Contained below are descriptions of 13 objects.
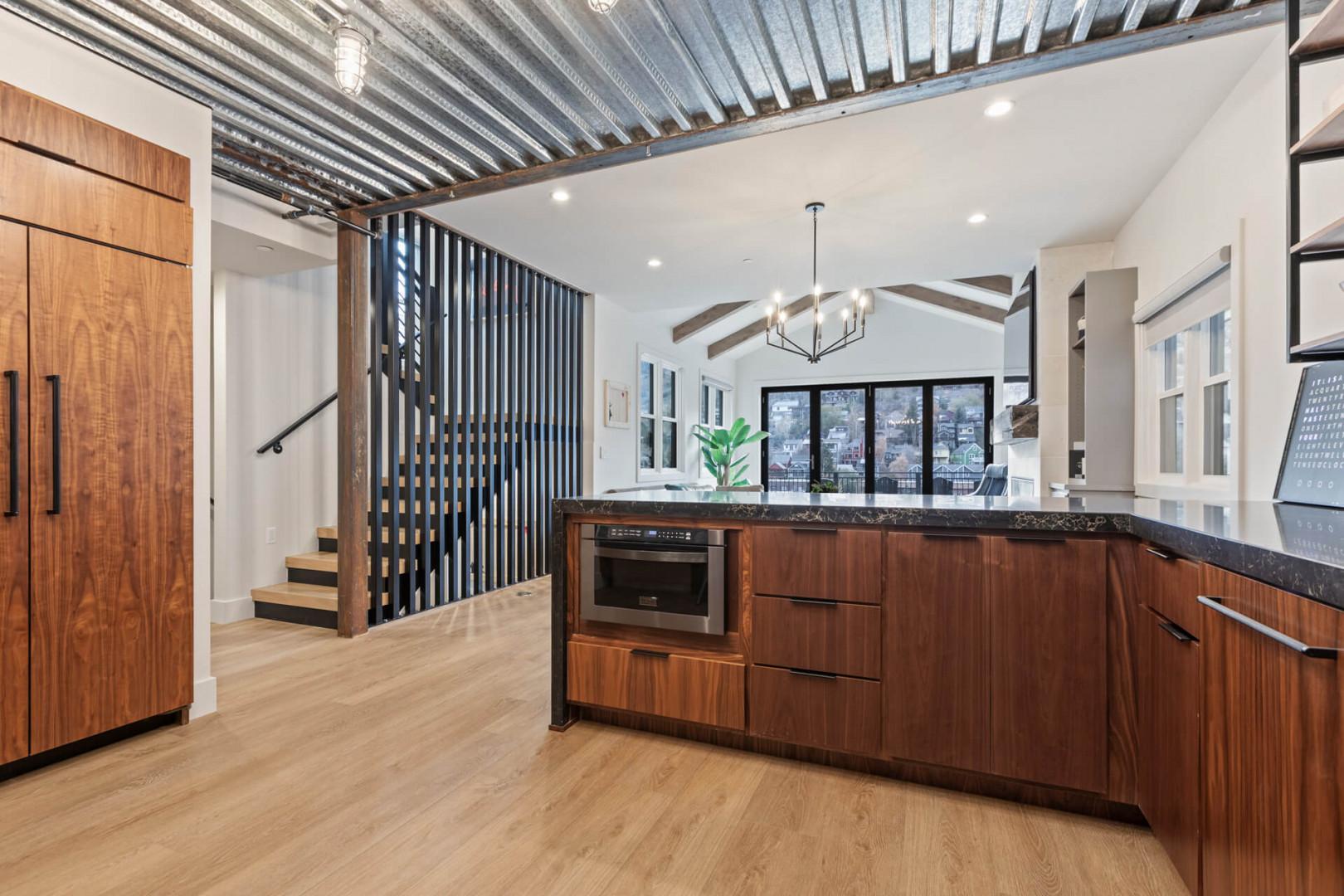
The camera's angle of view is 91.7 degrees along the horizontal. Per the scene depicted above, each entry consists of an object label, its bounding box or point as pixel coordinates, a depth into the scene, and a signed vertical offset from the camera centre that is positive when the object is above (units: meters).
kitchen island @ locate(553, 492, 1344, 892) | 1.00 -0.49
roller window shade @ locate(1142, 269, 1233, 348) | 2.65 +0.64
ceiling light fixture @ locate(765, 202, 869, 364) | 4.24 +0.90
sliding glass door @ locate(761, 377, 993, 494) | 8.71 +0.20
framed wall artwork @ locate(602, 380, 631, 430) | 6.13 +0.44
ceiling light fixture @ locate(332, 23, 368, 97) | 1.97 +1.19
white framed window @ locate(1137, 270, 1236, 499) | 2.71 +0.25
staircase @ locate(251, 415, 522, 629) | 3.95 -0.69
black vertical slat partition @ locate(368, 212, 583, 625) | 3.95 +0.24
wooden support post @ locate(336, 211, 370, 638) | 3.66 +0.05
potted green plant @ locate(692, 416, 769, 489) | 8.02 +0.06
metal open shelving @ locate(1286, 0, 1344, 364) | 1.43 +0.70
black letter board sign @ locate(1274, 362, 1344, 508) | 1.79 +0.02
